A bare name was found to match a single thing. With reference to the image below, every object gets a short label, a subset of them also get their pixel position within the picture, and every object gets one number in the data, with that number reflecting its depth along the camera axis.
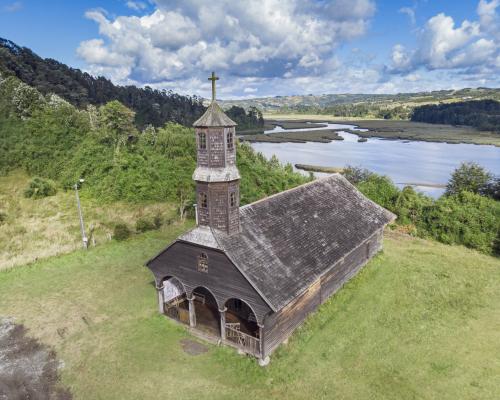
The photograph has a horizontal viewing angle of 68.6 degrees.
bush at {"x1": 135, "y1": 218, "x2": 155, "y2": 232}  32.03
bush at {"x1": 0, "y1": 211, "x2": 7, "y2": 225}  36.01
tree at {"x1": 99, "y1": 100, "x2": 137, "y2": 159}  65.12
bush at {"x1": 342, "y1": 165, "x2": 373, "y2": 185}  44.22
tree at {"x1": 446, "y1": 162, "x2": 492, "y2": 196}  36.25
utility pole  27.84
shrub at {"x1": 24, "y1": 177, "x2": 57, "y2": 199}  44.58
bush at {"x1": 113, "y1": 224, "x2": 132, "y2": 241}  29.81
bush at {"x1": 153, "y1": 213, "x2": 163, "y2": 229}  33.69
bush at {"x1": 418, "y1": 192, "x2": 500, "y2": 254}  29.38
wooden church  15.49
